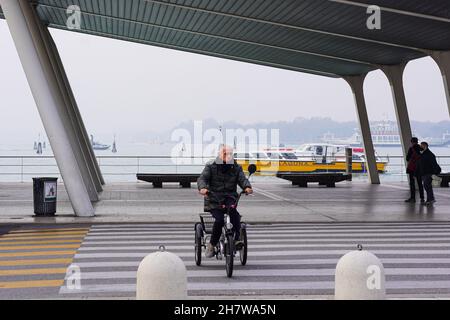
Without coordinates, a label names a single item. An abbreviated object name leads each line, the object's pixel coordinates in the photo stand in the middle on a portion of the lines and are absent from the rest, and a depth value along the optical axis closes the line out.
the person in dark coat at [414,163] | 24.45
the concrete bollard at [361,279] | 7.04
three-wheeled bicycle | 10.63
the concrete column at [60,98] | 22.77
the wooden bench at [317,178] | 36.16
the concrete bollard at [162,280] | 6.89
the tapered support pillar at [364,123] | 38.88
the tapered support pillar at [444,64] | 28.66
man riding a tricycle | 11.17
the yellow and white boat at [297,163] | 60.44
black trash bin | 20.00
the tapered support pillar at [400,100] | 34.47
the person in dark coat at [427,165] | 23.72
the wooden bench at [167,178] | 34.81
